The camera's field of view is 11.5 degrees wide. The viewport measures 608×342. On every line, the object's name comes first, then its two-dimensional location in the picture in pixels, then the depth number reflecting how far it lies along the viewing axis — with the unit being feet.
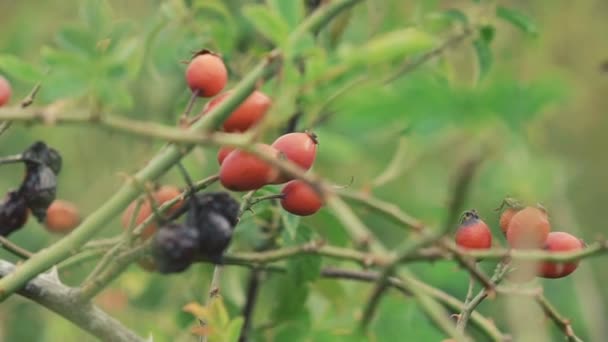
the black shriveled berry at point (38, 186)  3.53
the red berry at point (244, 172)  3.24
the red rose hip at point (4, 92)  3.49
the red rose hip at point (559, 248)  3.32
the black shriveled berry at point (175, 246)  3.19
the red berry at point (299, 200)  3.34
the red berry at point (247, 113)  3.27
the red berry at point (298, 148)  3.29
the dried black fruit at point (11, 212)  3.54
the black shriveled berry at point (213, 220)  3.22
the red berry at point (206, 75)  3.42
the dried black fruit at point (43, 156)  3.53
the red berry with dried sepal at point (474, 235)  3.37
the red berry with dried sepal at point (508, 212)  3.39
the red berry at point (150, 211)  3.29
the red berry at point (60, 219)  3.90
